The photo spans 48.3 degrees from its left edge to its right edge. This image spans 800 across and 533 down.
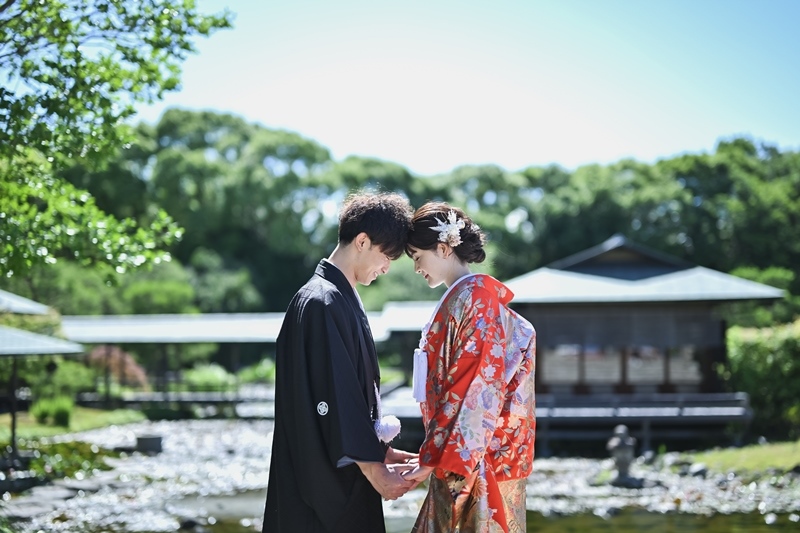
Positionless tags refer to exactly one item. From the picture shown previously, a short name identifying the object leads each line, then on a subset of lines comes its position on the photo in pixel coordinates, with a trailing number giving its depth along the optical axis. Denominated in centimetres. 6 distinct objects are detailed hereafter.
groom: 333
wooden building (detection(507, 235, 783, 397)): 1609
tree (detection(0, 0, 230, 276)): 593
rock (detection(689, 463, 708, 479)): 1251
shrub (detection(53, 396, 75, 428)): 1795
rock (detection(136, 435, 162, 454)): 1541
